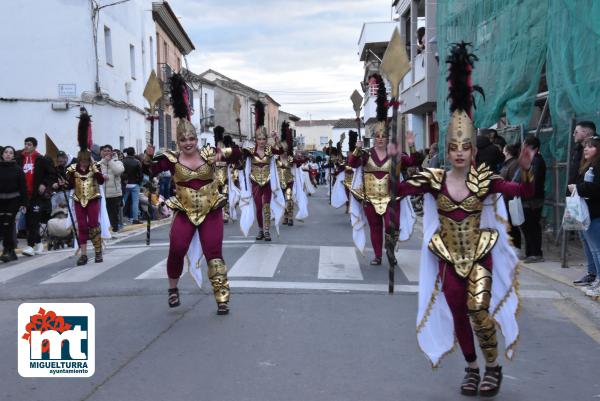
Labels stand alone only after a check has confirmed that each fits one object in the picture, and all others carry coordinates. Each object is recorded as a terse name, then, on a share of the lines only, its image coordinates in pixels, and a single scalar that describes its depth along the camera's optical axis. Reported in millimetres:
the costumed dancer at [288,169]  16516
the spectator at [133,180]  17203
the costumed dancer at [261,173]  13344
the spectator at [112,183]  14570
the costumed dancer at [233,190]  17547
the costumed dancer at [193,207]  7316
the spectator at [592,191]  8172
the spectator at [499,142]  12383
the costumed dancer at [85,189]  10789
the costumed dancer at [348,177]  16144
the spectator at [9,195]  11617
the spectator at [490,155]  11578
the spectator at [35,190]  12500
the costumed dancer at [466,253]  4836
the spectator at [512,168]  10375
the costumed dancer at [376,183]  10273
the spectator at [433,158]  17644
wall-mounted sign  21844
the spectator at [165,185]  20953
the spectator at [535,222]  10500
